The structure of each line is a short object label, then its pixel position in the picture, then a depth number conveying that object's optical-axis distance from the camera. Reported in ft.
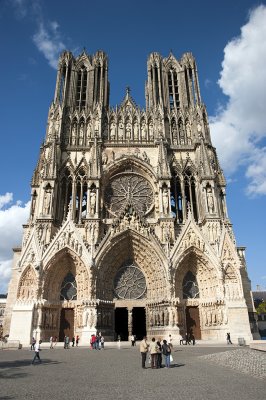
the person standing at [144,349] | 33.09
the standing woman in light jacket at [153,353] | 33.43
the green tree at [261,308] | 150.36
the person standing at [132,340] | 65.72
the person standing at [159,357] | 34.08
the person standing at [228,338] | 62.44
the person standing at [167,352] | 33.94
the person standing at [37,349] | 37.58
